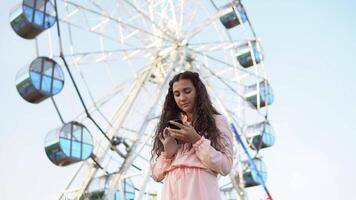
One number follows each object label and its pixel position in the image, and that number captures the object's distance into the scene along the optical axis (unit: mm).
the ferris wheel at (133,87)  11891
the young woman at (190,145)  2033
